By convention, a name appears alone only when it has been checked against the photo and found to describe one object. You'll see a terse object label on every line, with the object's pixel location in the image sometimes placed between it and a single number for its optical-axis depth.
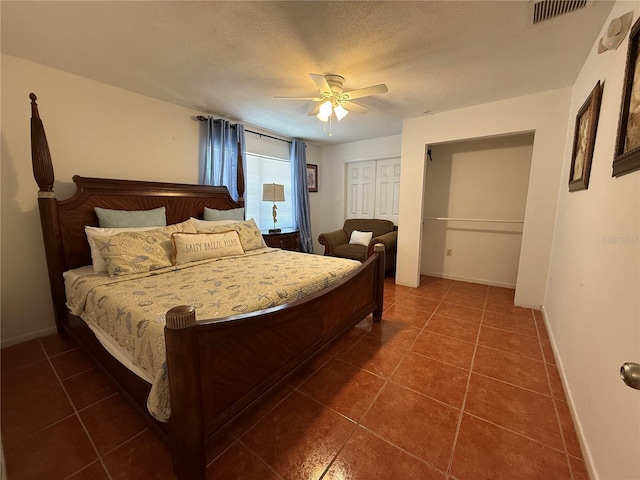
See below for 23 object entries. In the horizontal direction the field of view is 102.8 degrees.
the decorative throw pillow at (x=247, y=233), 2.72
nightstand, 3.69
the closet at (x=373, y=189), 4.44
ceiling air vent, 1.37
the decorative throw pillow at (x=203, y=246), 2.20
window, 3.92
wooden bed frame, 0.99
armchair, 3.91
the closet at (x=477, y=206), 3.37
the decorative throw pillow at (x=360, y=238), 4.12
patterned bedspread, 1.14
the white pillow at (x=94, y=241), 1.96
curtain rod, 3.06
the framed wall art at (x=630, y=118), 1.05
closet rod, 3.34
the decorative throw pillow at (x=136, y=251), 1.88
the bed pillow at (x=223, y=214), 2.94
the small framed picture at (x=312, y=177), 4.89
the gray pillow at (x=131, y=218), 2.22
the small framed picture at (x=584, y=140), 1.60
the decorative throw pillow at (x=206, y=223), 2.68
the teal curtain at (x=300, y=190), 4.39
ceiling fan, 2.04
